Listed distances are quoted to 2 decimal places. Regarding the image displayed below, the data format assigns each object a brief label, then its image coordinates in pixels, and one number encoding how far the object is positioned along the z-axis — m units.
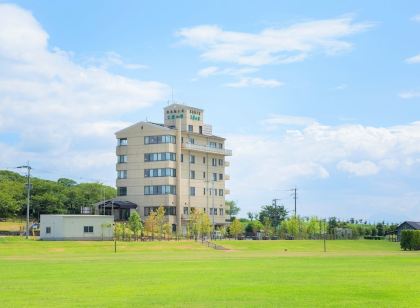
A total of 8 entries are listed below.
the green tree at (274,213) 190.88
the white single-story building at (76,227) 114.25
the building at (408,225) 137.62
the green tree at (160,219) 123.32
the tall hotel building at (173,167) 138.88
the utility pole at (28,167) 121.38
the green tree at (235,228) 140.25
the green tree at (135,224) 117.75
